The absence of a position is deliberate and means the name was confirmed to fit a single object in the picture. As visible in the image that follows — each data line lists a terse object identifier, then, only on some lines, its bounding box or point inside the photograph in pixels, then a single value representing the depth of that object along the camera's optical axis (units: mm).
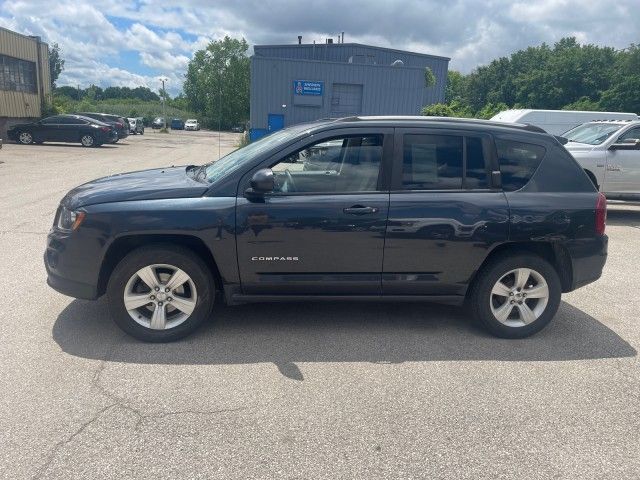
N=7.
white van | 14133
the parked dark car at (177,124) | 69500
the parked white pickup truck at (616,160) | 9586
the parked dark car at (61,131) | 24877
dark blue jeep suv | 3840
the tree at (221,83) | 73750
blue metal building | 24953
